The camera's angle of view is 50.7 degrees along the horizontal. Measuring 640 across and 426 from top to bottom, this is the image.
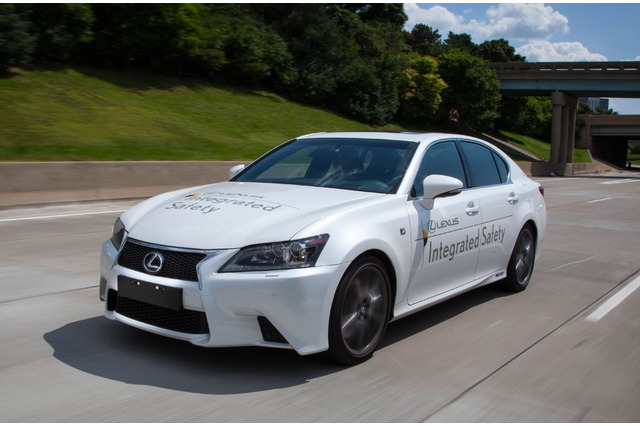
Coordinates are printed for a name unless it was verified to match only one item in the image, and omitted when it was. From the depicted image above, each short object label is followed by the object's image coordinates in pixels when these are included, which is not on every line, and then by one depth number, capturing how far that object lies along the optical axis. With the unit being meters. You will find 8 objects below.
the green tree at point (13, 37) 21.78
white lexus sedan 4.08
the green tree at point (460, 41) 103.56
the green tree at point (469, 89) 57.09
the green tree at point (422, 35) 111.43
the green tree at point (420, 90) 51.25
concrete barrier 12.84
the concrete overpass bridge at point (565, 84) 54.25
